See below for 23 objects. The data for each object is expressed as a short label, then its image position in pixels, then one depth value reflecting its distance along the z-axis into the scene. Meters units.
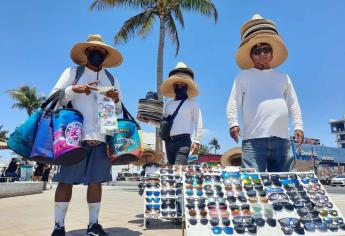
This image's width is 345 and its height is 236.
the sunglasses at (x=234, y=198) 2.60
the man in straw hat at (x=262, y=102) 3.42
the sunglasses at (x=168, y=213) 4.21
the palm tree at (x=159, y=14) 15.99
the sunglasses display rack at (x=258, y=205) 2.40
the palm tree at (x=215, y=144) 119.16
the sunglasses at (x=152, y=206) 4.30
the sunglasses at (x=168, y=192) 4.38
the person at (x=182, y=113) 4.88
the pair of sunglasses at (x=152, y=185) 4.47
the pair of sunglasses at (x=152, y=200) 4.34
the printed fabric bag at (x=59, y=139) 2.99
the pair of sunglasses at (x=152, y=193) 4.38
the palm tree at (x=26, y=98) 40.41
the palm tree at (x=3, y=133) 56.44
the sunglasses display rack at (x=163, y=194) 4.23
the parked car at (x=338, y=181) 36.31
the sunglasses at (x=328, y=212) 2.53
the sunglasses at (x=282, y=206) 2.53
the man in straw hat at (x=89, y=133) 3.33
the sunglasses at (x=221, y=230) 2.36
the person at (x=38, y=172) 17.20
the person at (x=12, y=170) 15.70
